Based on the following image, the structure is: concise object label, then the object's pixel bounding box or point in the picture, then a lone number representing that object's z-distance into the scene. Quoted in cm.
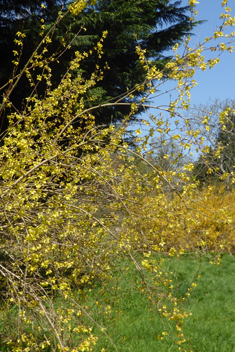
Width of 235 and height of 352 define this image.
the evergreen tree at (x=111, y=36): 629
